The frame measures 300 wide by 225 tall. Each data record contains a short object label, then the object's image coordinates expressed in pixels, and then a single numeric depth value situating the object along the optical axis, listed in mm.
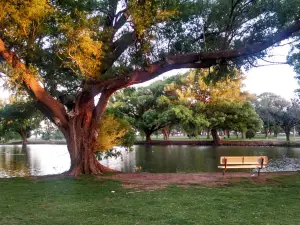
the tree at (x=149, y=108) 49594
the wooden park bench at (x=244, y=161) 13273
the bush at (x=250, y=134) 63634
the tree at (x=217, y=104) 48625
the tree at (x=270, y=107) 62562
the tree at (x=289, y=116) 56197
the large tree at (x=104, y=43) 11383
